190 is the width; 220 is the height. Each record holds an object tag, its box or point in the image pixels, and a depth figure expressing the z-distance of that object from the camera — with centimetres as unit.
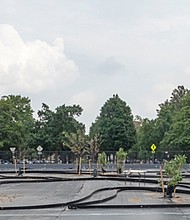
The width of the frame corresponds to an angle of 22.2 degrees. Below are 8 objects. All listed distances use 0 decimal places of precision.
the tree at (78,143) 3788
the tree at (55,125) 6372
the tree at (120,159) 3509
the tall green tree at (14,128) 5859
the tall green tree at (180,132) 6034
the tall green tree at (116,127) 6794
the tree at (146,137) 7250
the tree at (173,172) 1781
